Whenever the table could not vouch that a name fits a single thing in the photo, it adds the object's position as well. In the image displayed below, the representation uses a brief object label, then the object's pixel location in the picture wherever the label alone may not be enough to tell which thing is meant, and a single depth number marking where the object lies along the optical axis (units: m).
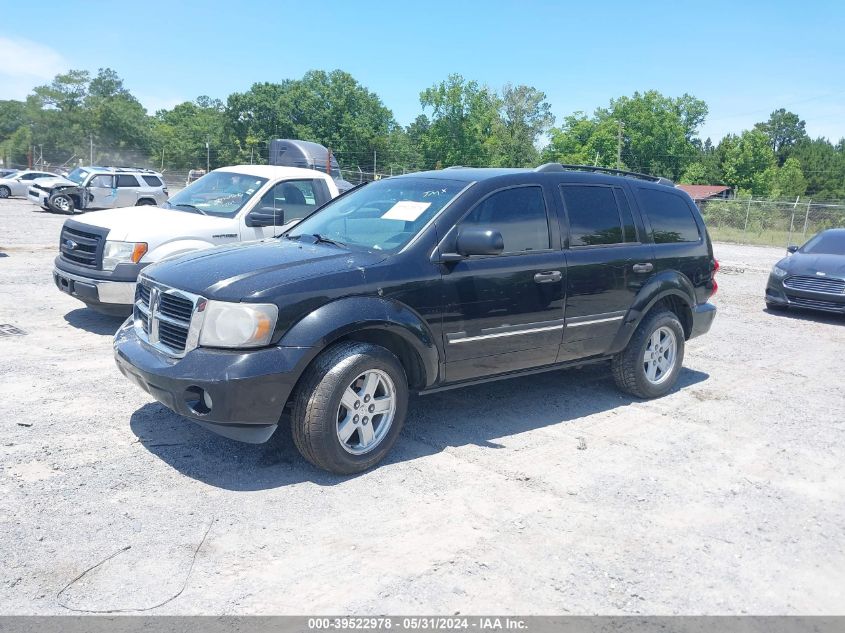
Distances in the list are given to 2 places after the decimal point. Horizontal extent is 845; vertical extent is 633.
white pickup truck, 7.55
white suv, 24.45
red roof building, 70.62
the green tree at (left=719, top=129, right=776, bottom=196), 76.94
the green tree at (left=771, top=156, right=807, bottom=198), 79.56
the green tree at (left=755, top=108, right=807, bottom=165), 109.69
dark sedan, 11.11
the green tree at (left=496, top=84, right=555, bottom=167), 86.75
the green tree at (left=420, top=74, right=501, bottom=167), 77.19
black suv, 4.19
